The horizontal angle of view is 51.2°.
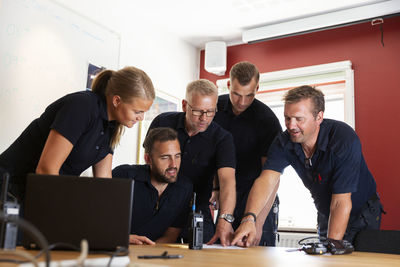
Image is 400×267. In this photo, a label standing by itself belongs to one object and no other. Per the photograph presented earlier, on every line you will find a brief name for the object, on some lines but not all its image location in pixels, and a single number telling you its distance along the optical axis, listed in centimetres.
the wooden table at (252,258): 111
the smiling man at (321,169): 197
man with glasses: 221
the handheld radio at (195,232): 160
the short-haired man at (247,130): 252
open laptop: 112
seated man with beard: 224
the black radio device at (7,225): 109
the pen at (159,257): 114
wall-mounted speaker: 475
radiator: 405
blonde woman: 150
